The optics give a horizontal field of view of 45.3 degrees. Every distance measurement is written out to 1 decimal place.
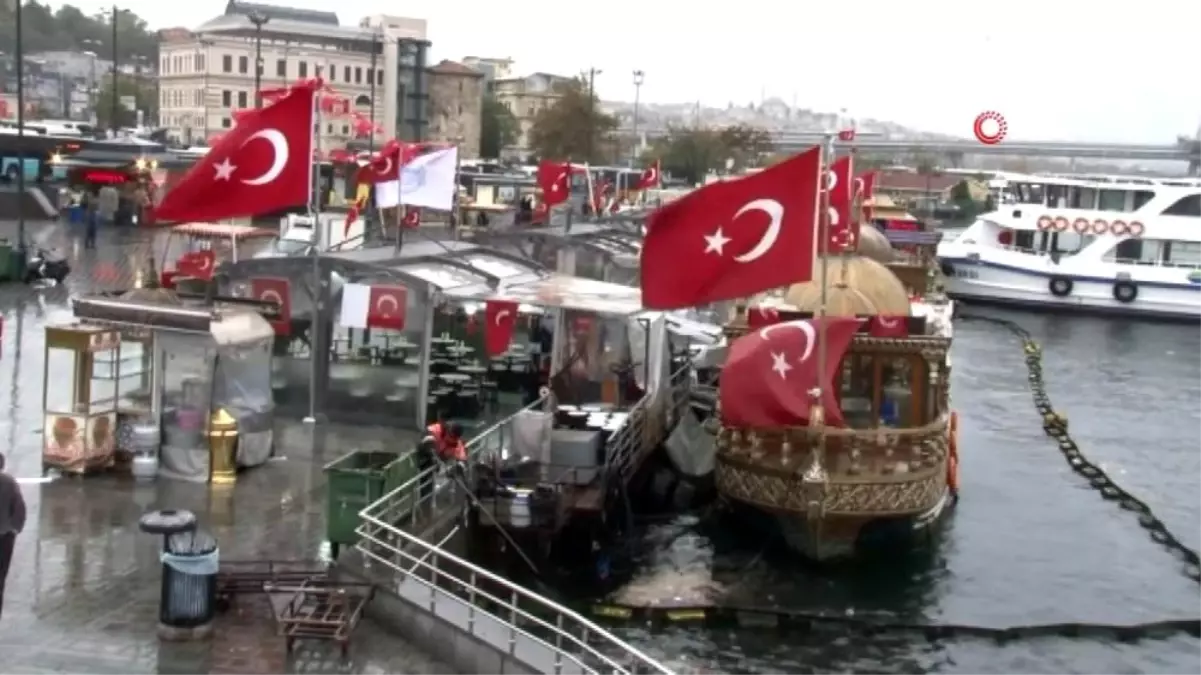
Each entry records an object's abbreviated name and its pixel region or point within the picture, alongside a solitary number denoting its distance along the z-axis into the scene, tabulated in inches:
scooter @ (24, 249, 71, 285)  1498.5
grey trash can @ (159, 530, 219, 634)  497.0
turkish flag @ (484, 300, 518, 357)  863.1
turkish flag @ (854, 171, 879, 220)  1440.8
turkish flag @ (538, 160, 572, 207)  1592.0
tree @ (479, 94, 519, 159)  5118.1
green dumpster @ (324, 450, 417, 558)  581.9
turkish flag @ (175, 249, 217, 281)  1016.5
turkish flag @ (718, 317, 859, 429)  740.0
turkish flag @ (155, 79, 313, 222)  706.8
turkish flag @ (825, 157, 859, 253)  1014.4
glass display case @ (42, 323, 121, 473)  692.1
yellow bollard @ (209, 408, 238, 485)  701.9
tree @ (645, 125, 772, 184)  4055.1
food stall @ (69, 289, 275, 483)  701.3
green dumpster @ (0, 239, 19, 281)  1476.4
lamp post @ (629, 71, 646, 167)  3521.2
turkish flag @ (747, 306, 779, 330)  901.8
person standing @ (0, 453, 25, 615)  456.1
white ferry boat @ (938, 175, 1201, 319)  2374.5
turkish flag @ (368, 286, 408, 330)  837.2
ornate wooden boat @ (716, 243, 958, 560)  810.2
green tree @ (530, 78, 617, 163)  3772.1
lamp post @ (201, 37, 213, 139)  4148.6
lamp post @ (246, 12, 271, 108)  2387.1
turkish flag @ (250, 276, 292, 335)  857.8
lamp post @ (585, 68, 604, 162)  3563.7
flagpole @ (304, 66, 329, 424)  856.3
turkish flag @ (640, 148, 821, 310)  653.3
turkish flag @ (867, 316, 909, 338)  888.3
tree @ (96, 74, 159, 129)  5167.3
